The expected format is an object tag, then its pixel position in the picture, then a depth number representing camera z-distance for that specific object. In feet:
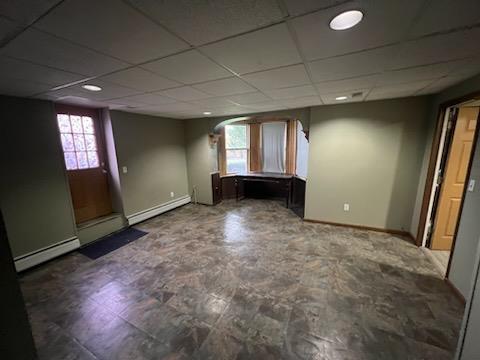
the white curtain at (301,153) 16.35
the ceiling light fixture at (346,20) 3.30
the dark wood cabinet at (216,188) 16.96
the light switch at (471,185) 6.61
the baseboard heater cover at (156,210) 13.11
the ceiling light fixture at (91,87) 6.89
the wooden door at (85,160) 10.39
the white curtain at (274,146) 18.12
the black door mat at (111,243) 9.92
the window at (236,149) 19.24
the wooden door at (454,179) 8.38
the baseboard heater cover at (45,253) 8.48
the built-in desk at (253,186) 17.24
